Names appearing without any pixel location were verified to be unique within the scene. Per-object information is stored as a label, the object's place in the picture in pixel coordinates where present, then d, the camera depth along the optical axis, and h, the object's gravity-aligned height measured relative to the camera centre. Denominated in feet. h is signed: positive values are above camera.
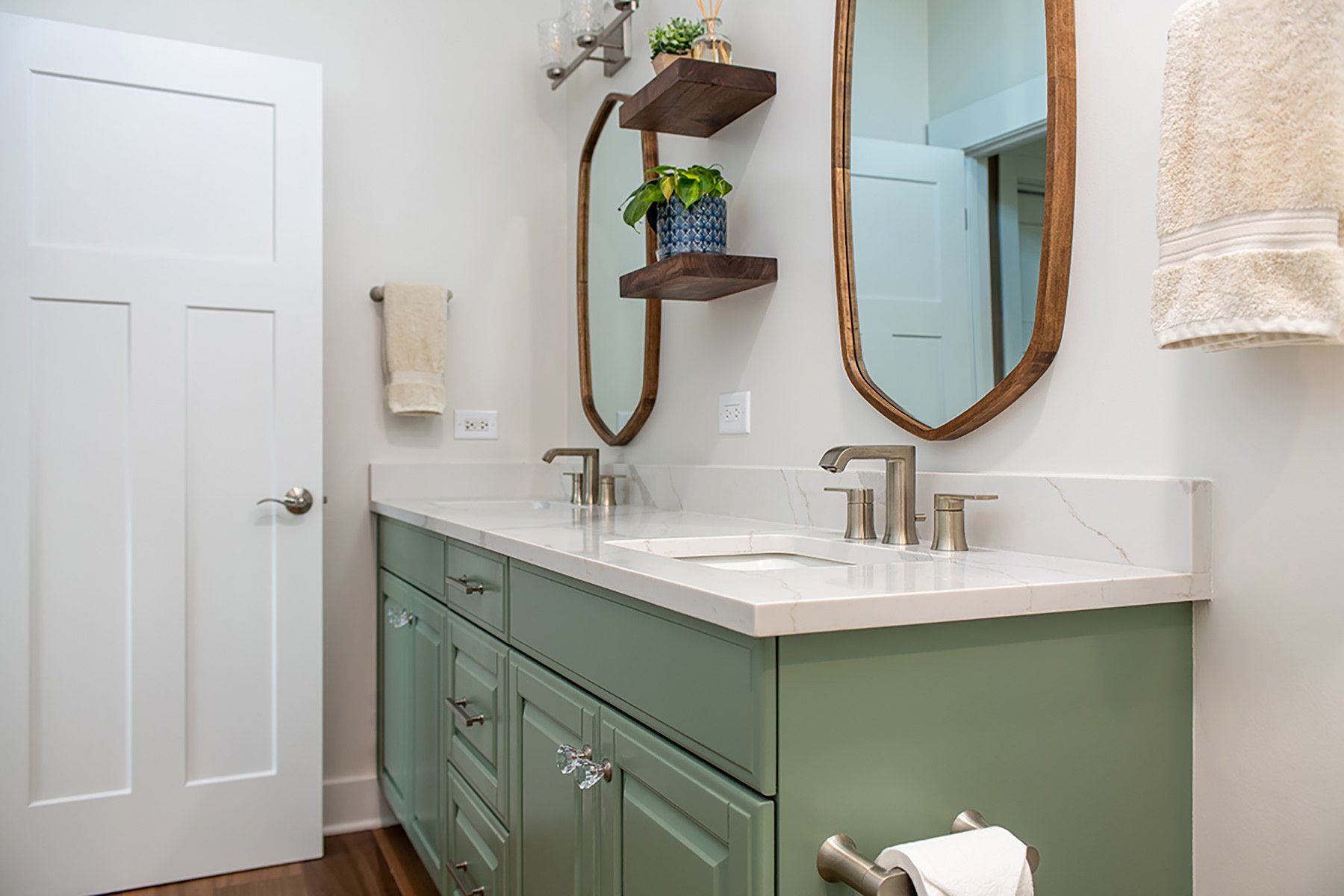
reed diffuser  6.22 +2.53
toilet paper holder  2.71 -1.24
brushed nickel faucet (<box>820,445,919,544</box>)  4.59 -0.24
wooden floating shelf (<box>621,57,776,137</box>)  5.92 +2.19
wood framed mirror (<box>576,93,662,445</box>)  7.85 +1.30
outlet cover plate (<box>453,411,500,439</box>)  9.26 +0.15
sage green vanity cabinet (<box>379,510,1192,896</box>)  2.90 -1.02
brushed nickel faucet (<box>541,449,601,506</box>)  8.02 -0.33
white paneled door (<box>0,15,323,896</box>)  7.20 -0.14
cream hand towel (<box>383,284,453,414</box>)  8.61 +0.82
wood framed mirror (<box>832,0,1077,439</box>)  4.13 +1.16
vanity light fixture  8.29 +3.55
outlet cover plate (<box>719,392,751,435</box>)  6.54 +0.19
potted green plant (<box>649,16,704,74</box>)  6.27 +2.60
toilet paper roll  2.71 -1.20
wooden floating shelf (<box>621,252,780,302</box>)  5.91 +1.04
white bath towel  2.80 +0.78
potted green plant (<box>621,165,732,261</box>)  5.98 +1.46
